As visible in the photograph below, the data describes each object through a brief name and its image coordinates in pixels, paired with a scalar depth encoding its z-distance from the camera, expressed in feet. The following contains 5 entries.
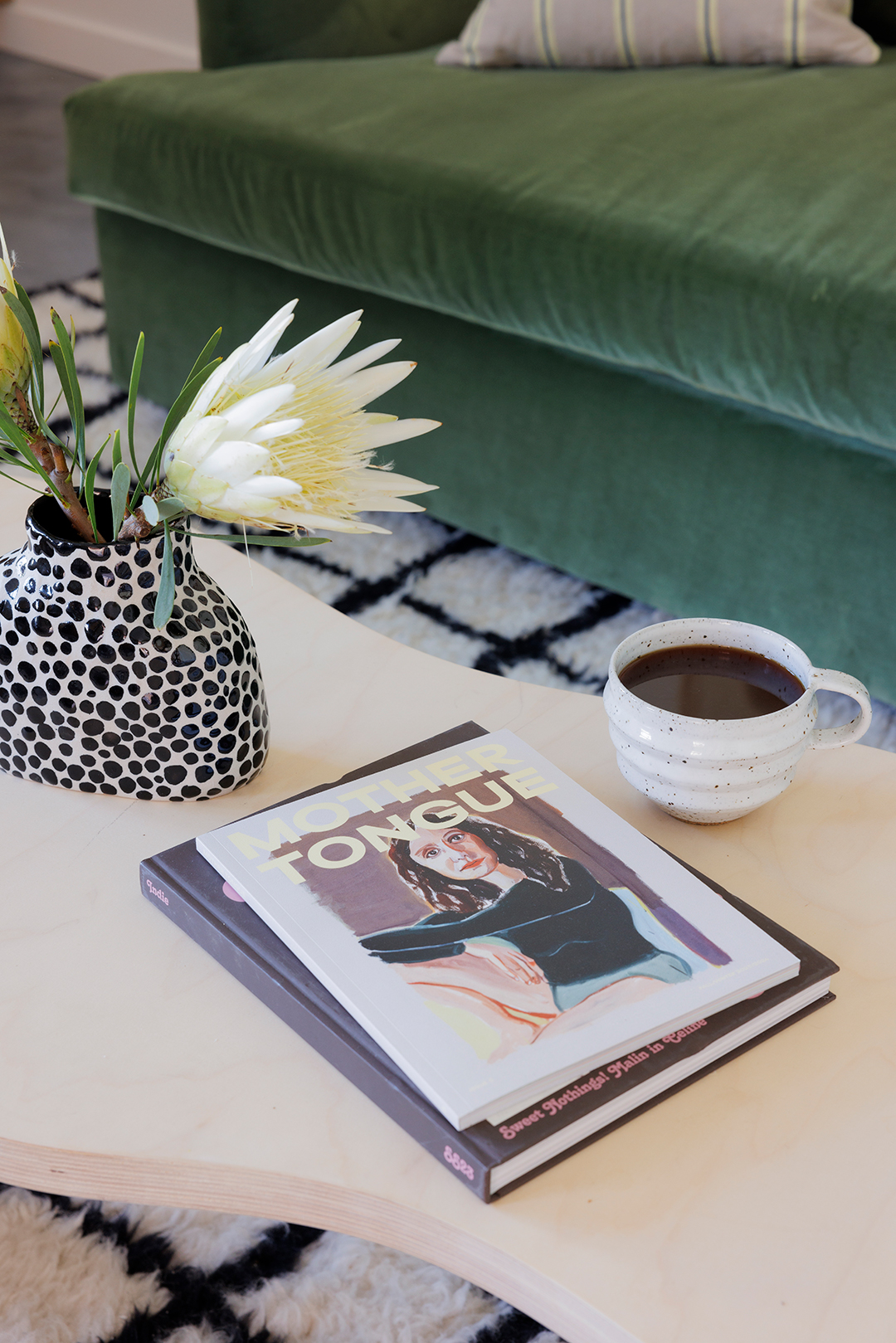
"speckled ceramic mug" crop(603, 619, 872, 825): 1.73
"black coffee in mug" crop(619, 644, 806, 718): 1.85
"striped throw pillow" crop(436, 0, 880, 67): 4.42
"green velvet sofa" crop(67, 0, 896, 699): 3.35
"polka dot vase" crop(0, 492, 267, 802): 1.74
